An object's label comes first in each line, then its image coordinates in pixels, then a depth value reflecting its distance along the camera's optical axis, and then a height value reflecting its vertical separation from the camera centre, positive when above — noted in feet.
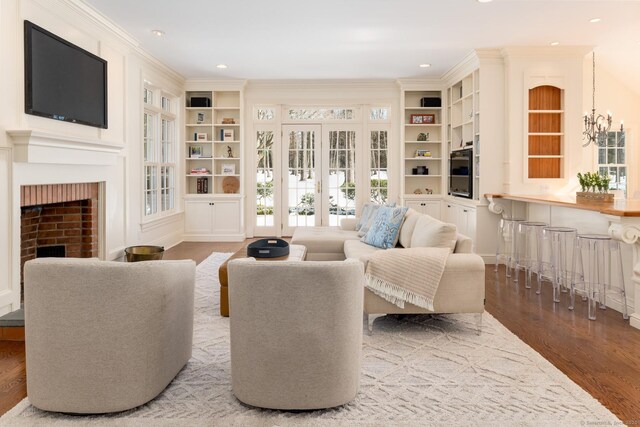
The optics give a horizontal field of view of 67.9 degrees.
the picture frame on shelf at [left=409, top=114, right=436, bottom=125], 27.07 +4.39
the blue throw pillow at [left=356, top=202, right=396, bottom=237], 18.18 -0.80
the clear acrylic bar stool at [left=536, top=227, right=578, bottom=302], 14.49 -2.04
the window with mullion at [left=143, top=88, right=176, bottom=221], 22.30 +2.13
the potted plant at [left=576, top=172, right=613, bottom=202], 14.28 +0.19
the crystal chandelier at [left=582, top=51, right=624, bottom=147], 21.73 +3.40
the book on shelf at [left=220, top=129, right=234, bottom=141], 27.27 +3.61
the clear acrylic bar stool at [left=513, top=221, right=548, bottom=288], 16.38 -1.94
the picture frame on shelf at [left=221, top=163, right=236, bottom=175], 27.58 +1.68
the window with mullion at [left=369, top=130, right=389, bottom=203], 28.30 +1.86
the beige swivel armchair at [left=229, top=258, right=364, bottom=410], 6.88 -1.91
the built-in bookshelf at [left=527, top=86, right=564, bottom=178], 20.27 +2.70
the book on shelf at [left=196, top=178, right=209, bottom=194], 27.35 +0.69
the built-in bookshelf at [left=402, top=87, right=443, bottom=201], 26.94 +3.04
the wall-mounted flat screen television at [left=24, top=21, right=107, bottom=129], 12.62 +3.56
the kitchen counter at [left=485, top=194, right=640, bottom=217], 11.51 -0.22
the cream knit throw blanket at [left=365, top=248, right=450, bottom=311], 10.58 -1.78
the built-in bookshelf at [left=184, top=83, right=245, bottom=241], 27.02 +1.92
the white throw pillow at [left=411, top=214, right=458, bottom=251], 11.91 -0.99
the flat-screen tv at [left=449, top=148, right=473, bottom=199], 21.94 +1.17
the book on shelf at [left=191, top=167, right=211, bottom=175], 27.30 +1.55
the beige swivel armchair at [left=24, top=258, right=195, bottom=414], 6.76 -1.93
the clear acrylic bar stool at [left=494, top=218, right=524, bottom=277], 18.35 -1.73
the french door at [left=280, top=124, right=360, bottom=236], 28.30 +1.46
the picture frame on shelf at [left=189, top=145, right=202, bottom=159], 27.43 +2.73
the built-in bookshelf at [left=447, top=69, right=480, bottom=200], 21.33 +3.91
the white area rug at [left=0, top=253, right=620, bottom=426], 6.97 -3.24
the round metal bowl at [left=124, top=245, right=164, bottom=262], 16.39 -1.95
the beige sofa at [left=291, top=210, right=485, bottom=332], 10.75 -2.20
